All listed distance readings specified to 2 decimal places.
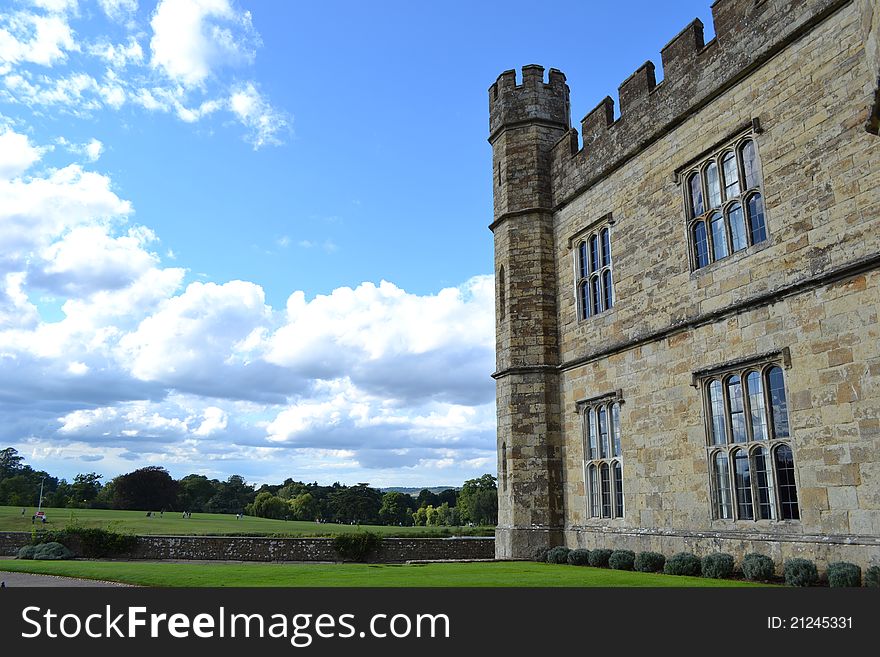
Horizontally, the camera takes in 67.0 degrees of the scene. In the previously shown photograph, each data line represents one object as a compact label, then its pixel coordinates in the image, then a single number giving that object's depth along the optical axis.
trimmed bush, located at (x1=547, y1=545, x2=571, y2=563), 15.56
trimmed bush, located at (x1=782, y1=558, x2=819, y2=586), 10.10
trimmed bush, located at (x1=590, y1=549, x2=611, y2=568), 14.69
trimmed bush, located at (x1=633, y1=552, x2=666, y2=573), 13.13
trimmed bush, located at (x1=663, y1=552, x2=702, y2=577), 12.24
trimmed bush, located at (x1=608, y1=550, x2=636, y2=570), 13.84
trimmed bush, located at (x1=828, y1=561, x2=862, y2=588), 9.50
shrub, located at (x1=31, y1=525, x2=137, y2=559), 23.11
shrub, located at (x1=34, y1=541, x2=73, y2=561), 21.39
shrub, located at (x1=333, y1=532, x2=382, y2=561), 21.39
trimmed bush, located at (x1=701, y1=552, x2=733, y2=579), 11.64
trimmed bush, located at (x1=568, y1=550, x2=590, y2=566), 15.10
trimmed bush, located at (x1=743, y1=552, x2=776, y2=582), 10.87
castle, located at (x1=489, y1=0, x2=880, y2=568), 10.60
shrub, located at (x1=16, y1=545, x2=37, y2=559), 21.42
